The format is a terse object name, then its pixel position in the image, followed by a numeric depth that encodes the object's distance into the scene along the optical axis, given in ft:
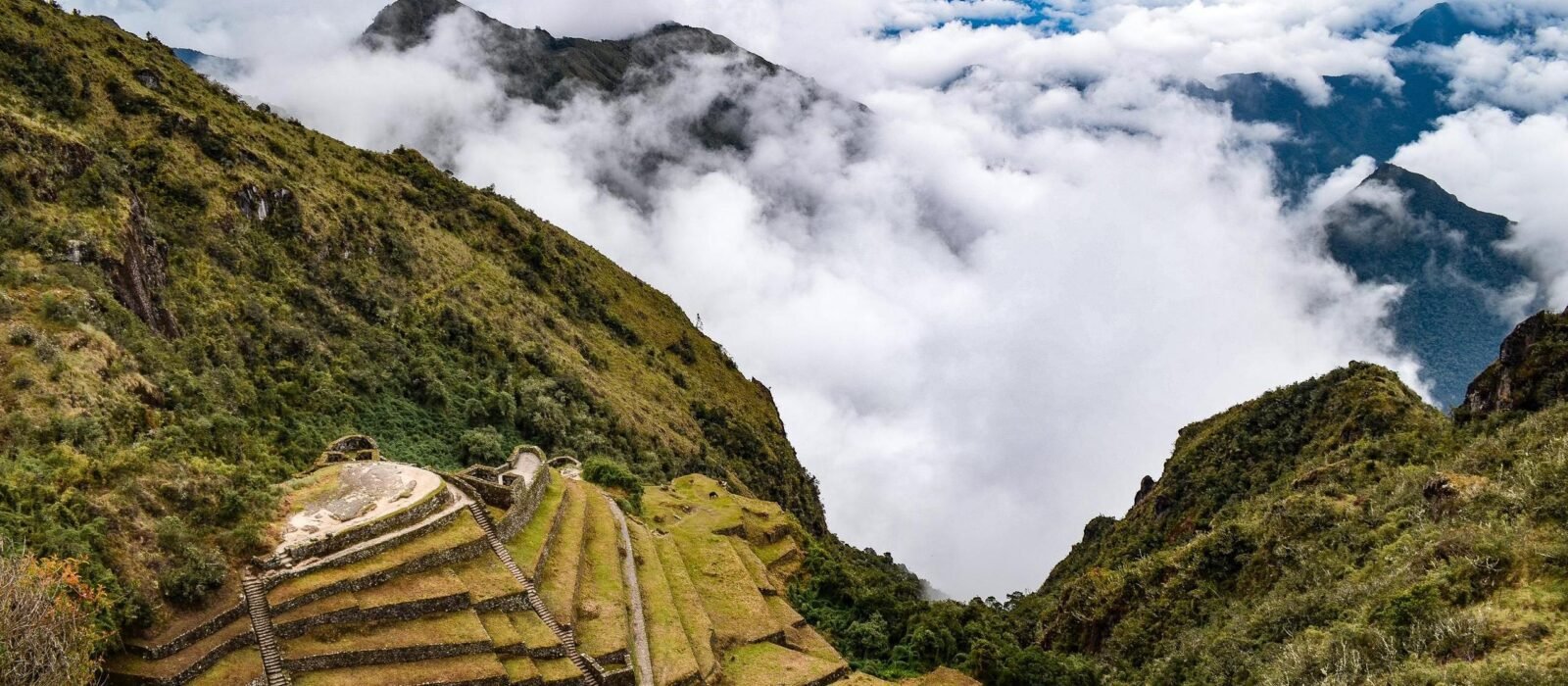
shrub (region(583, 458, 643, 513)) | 169.99
